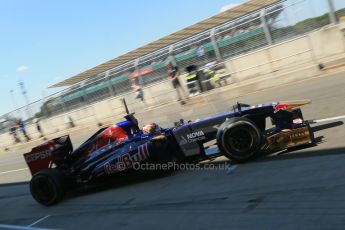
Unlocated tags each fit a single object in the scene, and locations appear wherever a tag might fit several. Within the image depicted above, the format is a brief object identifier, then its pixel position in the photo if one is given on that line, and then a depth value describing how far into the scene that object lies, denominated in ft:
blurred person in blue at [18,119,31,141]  95.66
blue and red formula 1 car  24.93
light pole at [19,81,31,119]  94.91
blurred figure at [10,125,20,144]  98.64
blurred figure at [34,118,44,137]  92.12
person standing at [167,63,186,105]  64.16
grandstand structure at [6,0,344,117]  55.30
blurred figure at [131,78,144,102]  70.18
